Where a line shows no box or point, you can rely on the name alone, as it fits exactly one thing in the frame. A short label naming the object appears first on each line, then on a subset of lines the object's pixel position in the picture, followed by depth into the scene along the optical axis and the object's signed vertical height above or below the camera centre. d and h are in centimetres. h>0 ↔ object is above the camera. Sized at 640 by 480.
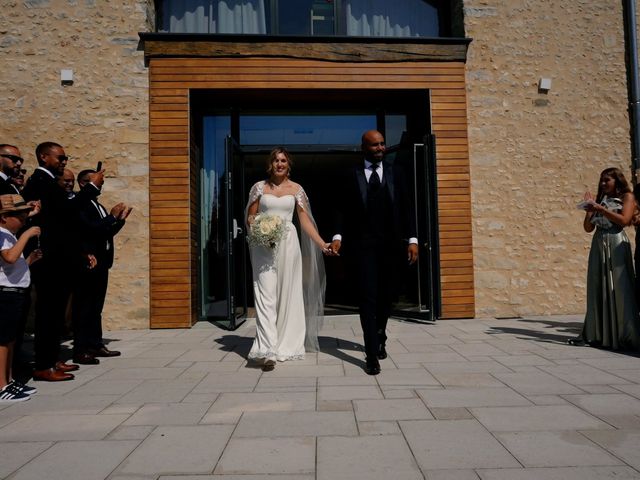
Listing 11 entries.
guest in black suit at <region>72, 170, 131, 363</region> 445 -15
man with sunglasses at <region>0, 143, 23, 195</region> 350 +71
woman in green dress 457 -21
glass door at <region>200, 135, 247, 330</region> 726 +32
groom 390 +24
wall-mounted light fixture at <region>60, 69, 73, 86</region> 658 +261
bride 427 -10
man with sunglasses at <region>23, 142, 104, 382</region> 379 +2
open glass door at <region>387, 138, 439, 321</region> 678 +19
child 318 -15
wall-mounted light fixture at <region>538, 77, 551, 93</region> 706 +254
